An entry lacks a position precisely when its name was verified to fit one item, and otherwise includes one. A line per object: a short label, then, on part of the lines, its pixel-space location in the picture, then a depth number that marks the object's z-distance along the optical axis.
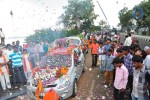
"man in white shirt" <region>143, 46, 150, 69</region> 2.85
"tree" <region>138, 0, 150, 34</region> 23.73
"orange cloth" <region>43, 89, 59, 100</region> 2.91
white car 3.52
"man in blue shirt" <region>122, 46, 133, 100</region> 2.97
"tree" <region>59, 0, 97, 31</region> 29.45
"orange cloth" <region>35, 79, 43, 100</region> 3.45
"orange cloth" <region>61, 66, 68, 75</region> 3.80
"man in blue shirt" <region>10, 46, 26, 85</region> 4.69
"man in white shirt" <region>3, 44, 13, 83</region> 4.83
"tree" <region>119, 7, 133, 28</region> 31.00
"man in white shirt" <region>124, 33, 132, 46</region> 5.94
